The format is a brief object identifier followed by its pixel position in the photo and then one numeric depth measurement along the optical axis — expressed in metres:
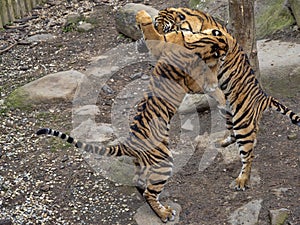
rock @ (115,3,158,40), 17.98
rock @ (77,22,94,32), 19.61
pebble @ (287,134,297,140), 11.85
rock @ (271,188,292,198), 10.27
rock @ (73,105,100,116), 14.37
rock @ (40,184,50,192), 11.57
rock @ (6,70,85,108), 15.05
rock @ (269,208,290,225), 9.57
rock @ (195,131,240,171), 11.76
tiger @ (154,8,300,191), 10.52
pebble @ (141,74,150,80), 15.91
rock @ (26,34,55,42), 19.33
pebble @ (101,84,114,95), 15.47
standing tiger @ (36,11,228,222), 9.84
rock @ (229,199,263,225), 9.78
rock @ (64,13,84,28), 20.06
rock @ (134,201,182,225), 10.20
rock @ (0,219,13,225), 10.59
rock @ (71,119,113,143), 13.16
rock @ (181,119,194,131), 13.21
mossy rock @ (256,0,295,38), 16.27
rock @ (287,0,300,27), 15.91
